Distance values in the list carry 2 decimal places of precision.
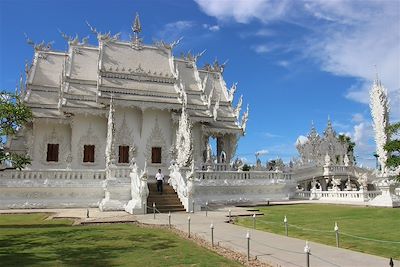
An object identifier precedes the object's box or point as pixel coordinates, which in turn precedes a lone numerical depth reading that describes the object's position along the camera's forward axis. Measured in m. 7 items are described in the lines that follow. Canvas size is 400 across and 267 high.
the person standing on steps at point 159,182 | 18.75
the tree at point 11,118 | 11.95
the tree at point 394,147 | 11.81
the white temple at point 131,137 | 19.30
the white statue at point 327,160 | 30.50
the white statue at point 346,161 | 31.64
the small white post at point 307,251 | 5.55
